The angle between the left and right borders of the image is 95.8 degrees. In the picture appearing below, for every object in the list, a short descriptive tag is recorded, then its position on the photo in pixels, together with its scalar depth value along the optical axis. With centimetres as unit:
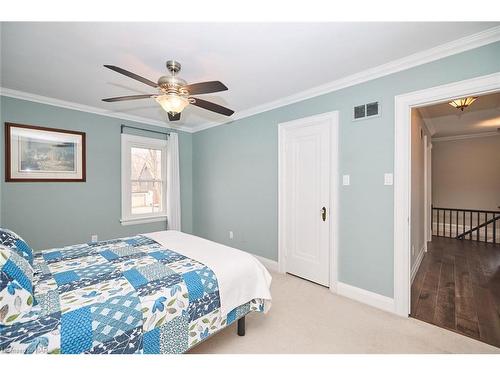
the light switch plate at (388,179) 231
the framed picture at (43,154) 297
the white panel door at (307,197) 286
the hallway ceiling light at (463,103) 304
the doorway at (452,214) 214
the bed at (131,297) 109
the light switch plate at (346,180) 262
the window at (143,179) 396
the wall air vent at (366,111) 241
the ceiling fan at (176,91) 173
